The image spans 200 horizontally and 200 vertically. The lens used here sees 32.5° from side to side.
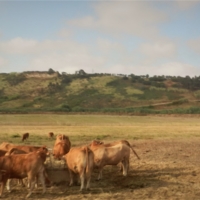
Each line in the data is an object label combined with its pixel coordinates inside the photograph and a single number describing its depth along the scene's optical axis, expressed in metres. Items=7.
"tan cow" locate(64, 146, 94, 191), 12.14
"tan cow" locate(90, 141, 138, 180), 13.65
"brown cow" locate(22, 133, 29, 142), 28.11
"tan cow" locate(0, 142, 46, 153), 13.96
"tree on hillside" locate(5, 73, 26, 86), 119.97
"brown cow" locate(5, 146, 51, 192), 11.85
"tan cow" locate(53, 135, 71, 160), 14.30
